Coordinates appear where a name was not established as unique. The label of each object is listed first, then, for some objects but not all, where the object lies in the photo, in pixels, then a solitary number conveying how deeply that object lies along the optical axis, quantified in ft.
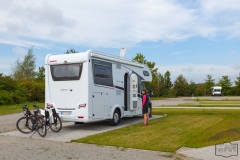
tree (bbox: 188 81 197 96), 209.04
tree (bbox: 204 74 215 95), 222.40
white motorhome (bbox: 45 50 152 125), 35.19
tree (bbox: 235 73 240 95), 212.23
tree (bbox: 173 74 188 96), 205.05
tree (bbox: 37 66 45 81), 115.96
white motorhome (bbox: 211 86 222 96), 207.31
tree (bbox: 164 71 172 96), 199.11
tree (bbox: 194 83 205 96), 214.75
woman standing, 40.62
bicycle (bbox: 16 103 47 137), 32.58
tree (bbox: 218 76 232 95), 220.84
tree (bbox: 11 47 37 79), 117.08
